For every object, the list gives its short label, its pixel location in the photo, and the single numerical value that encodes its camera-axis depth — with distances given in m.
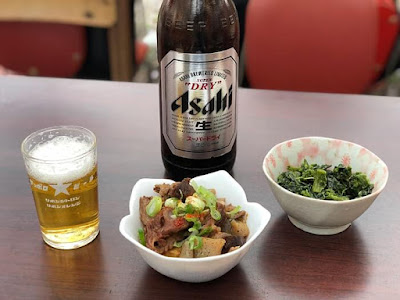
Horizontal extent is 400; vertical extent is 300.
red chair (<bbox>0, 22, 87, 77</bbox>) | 2.20
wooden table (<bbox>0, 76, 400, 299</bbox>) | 0.67
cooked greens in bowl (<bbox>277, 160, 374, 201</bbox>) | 0.76
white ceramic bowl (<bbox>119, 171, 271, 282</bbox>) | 0.62
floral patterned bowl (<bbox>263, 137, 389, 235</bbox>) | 0.71
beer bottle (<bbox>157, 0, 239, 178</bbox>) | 0.81
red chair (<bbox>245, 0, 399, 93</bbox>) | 1.56
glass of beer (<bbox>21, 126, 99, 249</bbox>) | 0.69
